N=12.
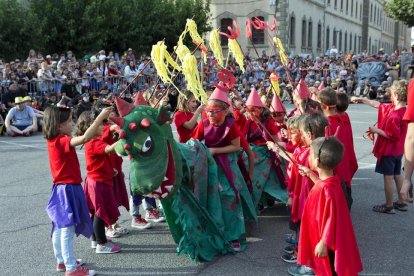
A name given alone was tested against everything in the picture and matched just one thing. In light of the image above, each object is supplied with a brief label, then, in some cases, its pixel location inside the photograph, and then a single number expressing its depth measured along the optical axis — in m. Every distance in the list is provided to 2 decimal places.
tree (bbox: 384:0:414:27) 34.31
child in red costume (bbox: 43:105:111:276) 4.00
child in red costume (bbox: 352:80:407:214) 5.61
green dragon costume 3.56
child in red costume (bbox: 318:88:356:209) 4.71
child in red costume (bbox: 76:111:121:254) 4.50
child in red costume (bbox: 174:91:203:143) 5.14
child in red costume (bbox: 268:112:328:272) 3.99
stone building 35.12
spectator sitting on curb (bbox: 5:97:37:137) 13.00
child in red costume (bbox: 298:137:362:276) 3.28
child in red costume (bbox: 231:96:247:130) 5.66
